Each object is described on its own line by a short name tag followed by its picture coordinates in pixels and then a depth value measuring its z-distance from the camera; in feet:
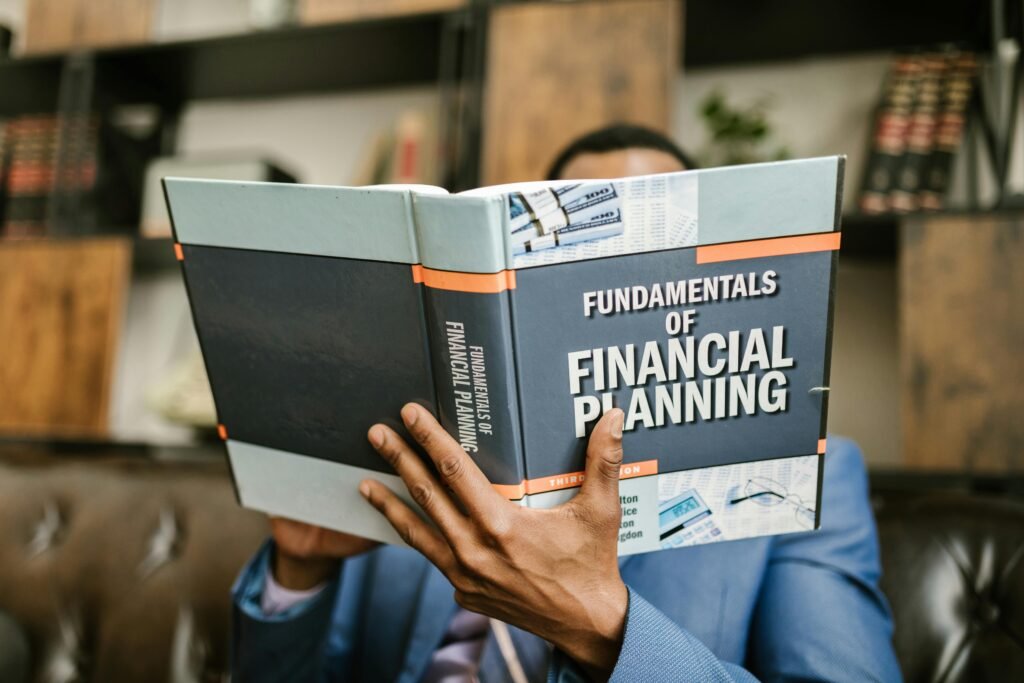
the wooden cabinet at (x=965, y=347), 3.66
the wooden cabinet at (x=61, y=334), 5.17
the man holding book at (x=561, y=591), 1.85
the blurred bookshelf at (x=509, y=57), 4.42
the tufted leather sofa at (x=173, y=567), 3.07
